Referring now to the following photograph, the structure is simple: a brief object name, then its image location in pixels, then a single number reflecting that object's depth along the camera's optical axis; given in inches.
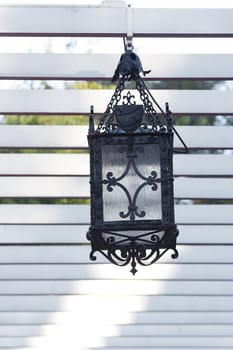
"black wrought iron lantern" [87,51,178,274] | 145.3
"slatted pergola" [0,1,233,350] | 202.0
